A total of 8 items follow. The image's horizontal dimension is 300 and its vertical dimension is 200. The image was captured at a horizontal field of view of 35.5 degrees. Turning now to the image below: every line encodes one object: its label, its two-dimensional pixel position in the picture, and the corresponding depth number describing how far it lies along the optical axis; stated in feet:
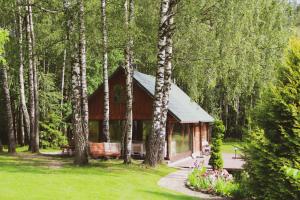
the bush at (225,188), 49.29
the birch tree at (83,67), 59.32
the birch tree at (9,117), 78.94
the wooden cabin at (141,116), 90.07
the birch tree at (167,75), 67.02
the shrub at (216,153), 74.02
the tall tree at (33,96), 82.48
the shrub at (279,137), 37.70
